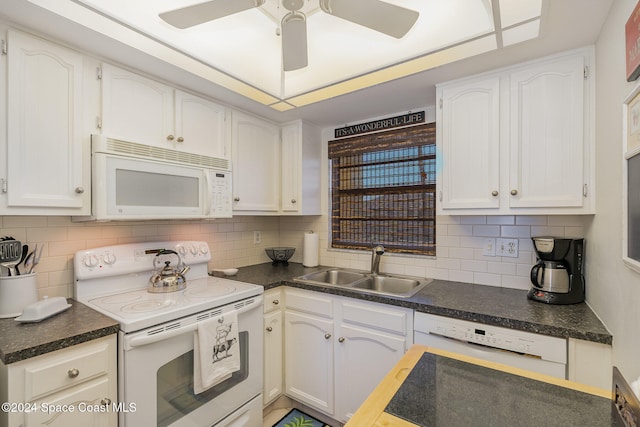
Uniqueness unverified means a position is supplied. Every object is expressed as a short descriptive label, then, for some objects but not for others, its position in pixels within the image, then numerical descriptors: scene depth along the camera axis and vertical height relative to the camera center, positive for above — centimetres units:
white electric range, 131 -55
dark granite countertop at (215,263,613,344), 125 -48
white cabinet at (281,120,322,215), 253 +38
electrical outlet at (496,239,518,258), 186 -22
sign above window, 224 +71
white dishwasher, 126 -61
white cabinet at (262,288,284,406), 200 -92
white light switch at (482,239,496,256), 194 -23
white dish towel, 148 -72
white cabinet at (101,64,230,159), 158 +58
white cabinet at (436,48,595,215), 146 +39
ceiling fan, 110 +77
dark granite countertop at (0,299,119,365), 105 -47
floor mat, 199 -142
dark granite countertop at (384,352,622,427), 68 -48
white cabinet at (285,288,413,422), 171 -84
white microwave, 150 +17
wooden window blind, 225 +18
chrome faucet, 227 -35
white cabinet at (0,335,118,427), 104 -66
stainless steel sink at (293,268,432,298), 214 -51
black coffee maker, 151 -30
